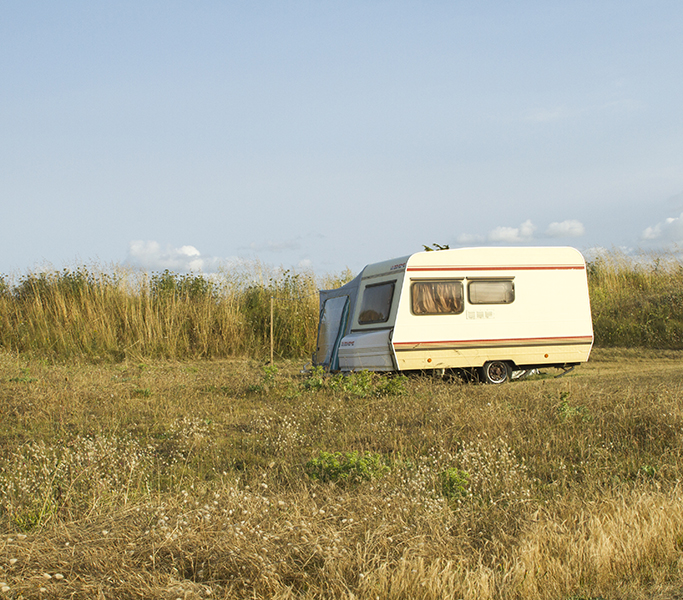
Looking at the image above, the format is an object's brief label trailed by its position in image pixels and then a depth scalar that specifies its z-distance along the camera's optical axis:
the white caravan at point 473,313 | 11.21
